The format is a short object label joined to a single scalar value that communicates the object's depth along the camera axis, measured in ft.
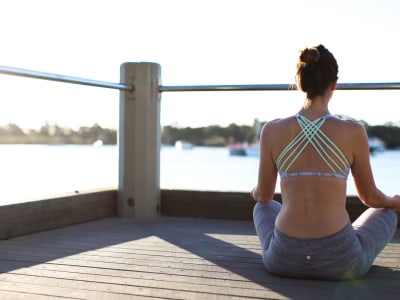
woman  5.84
